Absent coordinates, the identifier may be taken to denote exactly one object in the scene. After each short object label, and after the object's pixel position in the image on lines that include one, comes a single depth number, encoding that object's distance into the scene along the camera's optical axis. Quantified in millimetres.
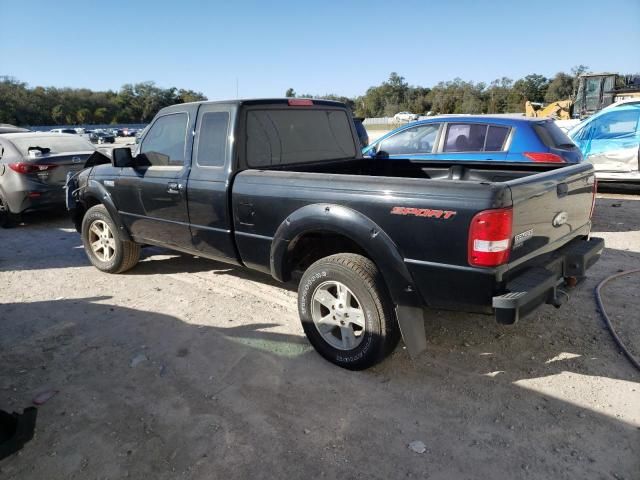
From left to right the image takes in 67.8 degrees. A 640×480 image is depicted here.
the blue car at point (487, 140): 5996
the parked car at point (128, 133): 56825
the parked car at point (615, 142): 9133
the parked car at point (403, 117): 62297
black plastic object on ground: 2455
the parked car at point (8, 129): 13306
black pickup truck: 2684
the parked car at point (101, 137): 46119
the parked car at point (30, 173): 7742
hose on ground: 3338
